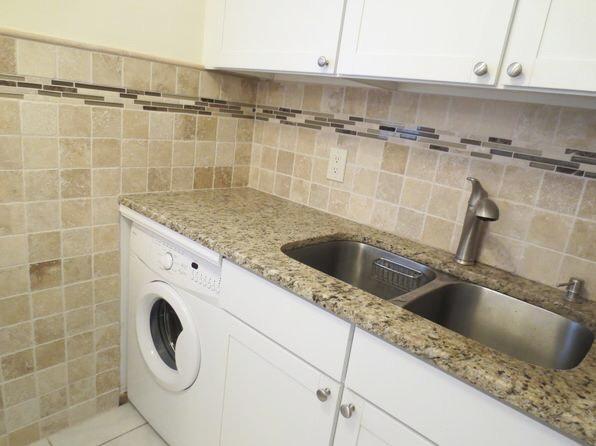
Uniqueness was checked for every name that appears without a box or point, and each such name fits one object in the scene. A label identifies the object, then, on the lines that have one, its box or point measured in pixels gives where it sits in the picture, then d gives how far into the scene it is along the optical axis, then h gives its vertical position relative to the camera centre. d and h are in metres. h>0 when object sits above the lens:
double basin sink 1.02 -0.46
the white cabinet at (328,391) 0.73 -0.55
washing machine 1.26 -0.82
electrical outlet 1.60 -0.16
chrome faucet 1.13 -0.23
